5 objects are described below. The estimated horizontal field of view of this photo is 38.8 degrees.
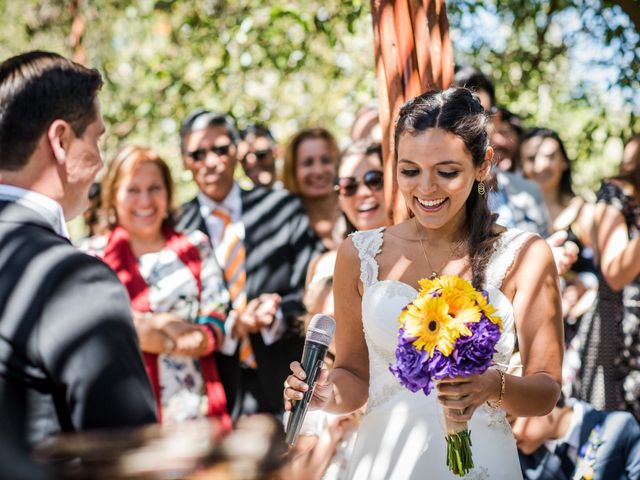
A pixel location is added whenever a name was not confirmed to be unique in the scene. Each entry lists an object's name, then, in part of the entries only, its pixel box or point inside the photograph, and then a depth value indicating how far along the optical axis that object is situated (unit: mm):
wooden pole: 3547
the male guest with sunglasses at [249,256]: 5375
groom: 2031
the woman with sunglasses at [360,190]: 4582
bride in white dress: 2918
